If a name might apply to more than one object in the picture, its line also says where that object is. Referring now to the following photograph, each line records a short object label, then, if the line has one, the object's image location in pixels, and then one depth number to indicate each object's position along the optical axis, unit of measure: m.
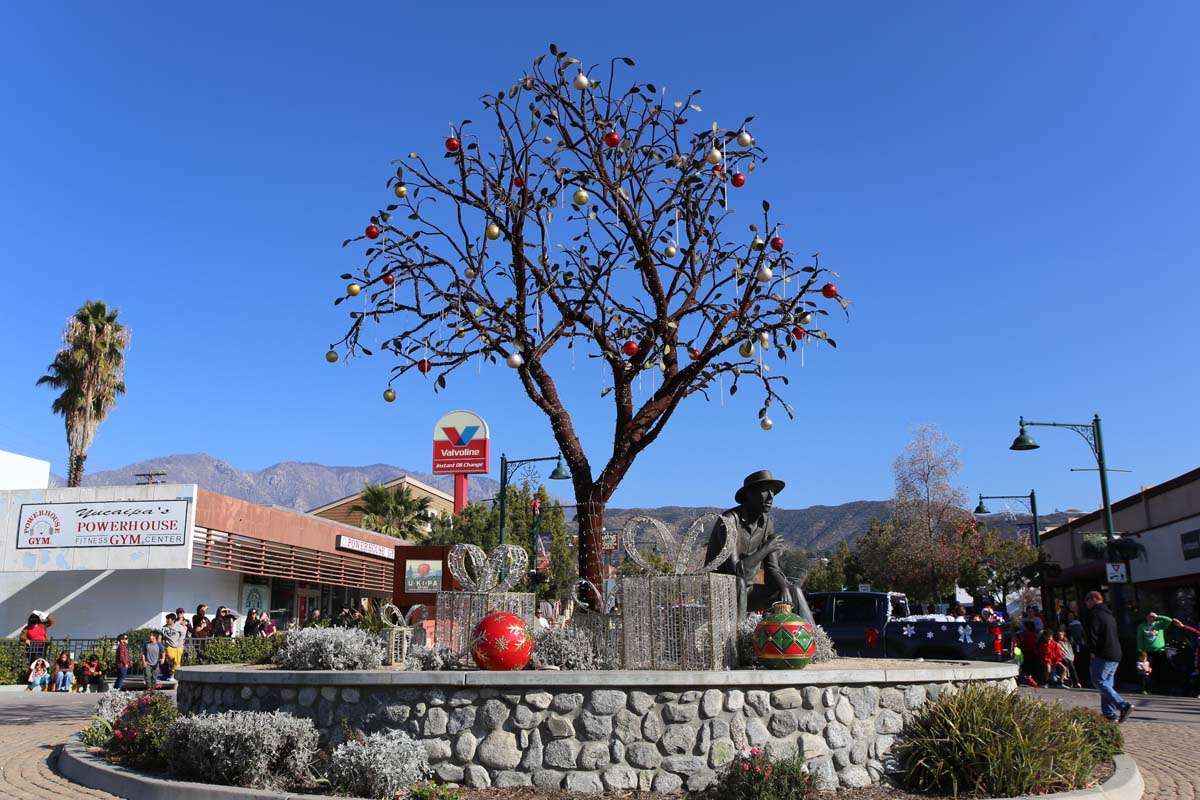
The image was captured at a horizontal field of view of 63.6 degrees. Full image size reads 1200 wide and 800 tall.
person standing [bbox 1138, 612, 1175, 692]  17.58
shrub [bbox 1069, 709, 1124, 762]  9.36
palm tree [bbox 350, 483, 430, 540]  45.41
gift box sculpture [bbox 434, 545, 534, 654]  9.81
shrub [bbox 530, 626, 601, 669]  9.32
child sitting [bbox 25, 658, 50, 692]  23.39
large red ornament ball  8.84
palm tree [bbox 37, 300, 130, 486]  34.69
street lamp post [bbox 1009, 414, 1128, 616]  22.11
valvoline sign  46.38
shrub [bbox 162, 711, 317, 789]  7.86
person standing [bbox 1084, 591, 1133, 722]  12.54
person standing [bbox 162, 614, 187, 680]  19.62
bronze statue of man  10.96
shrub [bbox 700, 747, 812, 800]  7.08
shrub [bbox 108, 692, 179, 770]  9.13
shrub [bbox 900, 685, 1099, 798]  7.63
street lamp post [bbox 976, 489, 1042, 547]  34.44
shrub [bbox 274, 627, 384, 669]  9.63
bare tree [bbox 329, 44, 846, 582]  11.96
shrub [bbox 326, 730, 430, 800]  7.45
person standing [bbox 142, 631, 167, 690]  18.45
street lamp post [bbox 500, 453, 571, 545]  27.84
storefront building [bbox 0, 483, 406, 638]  26.52
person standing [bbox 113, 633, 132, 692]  19.80
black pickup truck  17.36
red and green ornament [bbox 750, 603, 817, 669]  8.50
